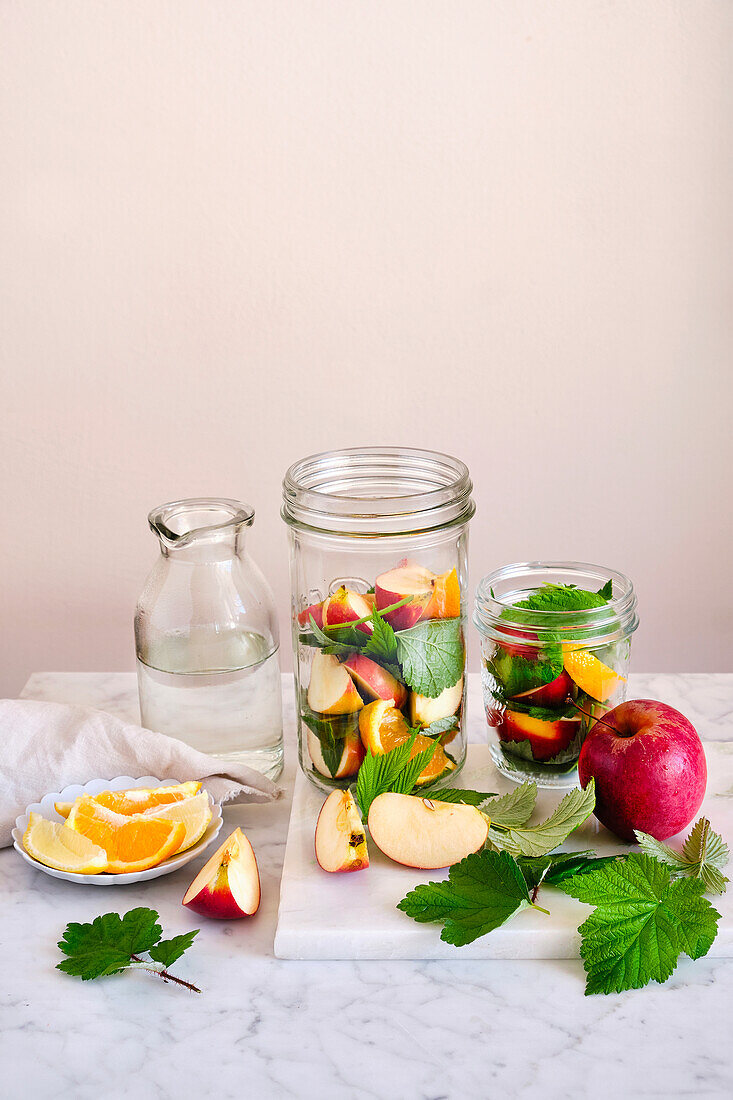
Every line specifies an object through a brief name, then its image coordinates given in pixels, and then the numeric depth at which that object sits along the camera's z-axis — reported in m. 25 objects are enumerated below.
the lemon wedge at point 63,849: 0.74
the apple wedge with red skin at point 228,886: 0.71
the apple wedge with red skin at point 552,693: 0.82
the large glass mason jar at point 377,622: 0.80
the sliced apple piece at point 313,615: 0.82
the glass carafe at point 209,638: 0.87
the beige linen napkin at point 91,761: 0.84
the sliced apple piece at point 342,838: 0.74
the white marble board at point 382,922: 0.68
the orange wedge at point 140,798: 0.80
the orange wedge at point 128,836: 0.75
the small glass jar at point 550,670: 0.81
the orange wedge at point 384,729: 0.79
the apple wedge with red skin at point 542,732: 0.83
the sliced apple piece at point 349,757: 0.82
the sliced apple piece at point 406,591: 0.80
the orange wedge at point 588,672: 0.81
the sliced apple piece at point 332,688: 0.80
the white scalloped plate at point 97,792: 0.74
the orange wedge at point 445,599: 0.82
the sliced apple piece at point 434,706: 0.81
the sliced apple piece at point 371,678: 0.80
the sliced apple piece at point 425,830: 0.73
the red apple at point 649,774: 0.74
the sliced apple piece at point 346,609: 0.80
